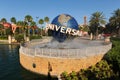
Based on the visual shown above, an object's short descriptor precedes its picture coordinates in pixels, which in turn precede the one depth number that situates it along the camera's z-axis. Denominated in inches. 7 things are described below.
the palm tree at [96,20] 1257.4
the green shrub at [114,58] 345.9
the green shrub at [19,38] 1201.0
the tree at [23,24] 1353.3
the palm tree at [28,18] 1403.3
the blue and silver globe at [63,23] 494.2
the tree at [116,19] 1329.9
